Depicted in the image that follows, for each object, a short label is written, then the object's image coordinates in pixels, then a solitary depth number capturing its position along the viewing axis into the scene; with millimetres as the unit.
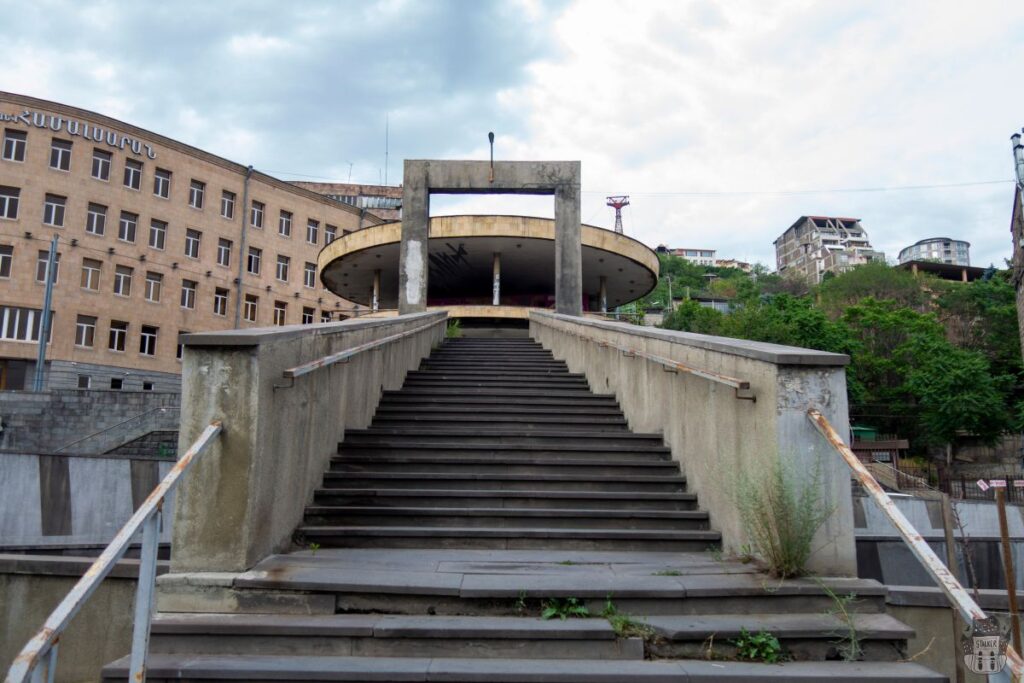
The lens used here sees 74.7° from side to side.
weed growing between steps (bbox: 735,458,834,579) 4070
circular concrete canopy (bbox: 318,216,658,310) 23172
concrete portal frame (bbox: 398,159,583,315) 16031
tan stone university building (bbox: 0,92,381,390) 29719
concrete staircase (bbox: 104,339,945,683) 3385
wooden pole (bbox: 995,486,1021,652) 3049
